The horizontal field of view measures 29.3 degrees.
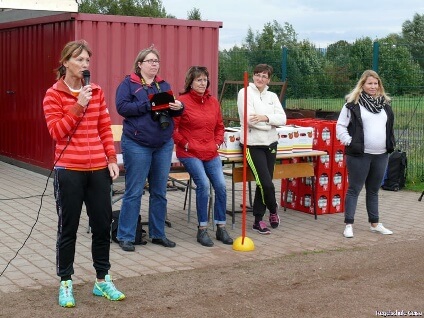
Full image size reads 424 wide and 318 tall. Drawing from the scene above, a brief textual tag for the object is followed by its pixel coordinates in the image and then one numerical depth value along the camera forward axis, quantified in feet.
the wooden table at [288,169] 31.17
